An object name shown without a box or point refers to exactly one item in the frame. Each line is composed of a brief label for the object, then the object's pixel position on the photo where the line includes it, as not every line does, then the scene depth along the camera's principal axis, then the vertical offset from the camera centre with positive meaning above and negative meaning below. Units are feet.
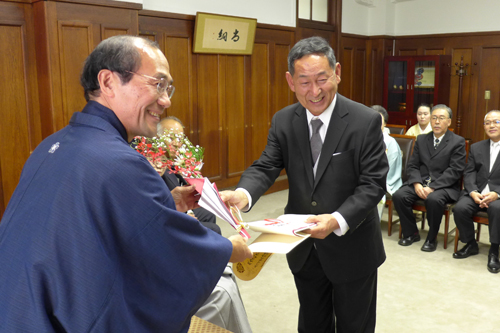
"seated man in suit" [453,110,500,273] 12.54 -2.93
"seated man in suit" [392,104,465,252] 13.83 -2.73
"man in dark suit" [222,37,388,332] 5.87 -1.22
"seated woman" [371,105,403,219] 14.89 -2.38
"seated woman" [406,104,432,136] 17.81 -1.08
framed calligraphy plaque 16.43 +2.25
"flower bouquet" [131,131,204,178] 5.81 -0.83
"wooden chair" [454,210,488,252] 12.89 -3.66
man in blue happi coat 3.28 -1.05
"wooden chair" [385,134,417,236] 15.55 -1.94
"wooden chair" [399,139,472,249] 13.75 -3.64
